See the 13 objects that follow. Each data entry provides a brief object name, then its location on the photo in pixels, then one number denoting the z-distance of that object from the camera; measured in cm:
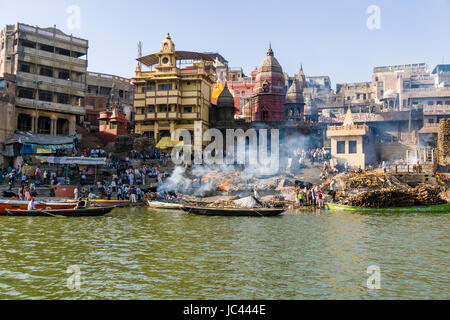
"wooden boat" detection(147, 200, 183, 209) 2930
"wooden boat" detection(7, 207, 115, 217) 2459
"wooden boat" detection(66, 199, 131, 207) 2984
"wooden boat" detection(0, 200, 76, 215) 2484
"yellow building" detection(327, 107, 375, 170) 4175
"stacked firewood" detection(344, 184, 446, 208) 2981
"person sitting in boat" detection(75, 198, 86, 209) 2487
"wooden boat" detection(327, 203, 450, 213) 2950
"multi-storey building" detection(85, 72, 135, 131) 6050
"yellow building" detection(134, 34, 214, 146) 5094
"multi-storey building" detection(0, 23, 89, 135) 4466
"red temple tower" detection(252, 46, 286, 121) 5728
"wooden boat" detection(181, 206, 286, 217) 2630
